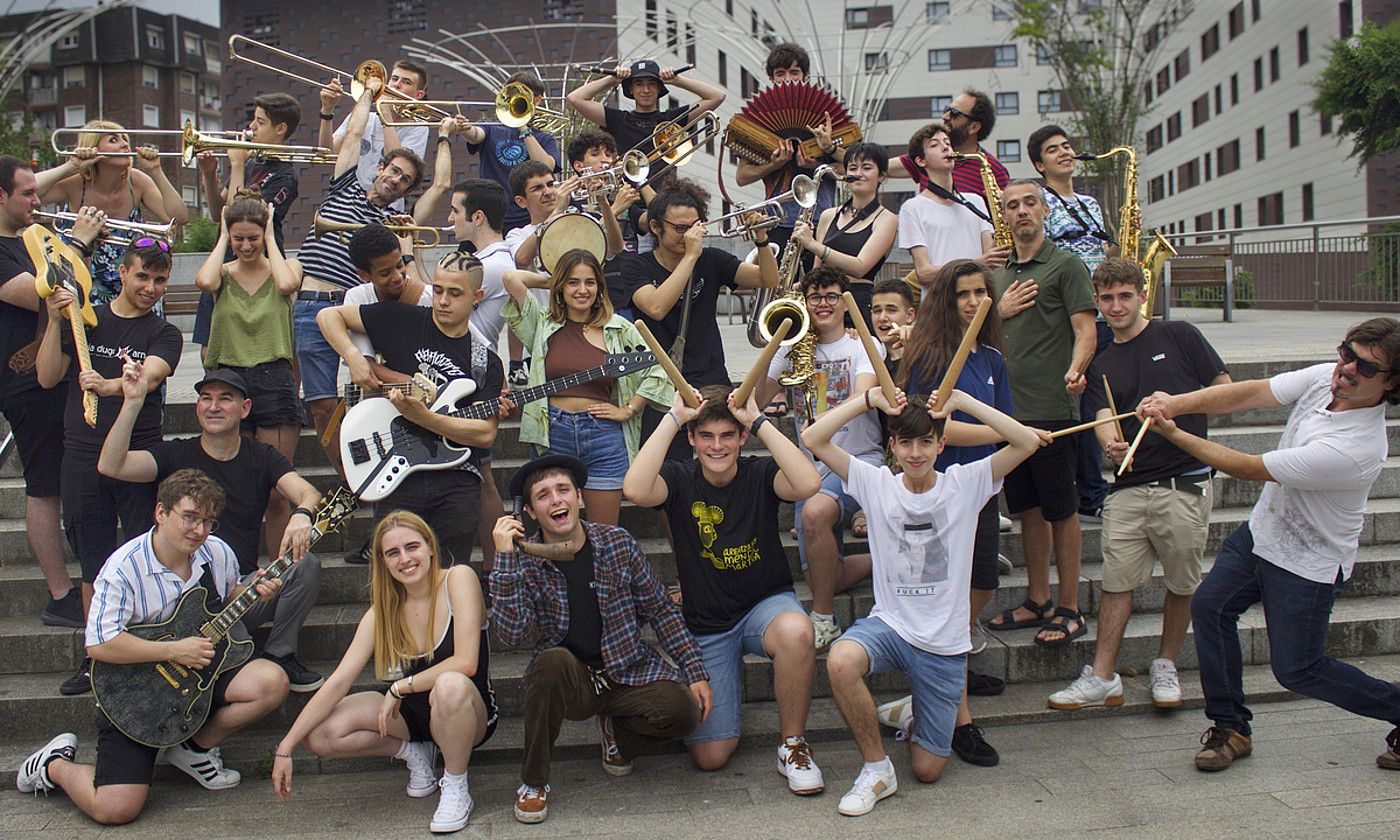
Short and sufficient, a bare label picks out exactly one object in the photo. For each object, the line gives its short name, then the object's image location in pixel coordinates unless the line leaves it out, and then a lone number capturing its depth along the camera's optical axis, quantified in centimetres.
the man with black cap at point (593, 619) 438
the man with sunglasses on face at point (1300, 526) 412
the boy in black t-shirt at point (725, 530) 466
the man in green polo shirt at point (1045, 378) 523
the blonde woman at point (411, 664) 434
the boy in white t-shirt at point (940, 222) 637
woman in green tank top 559
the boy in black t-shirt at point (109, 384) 513
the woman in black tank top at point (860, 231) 634
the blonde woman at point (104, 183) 610
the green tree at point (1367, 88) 2309
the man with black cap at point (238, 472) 491
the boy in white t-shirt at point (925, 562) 439
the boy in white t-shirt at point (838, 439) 507
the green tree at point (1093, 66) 2141
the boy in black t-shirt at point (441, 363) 505
